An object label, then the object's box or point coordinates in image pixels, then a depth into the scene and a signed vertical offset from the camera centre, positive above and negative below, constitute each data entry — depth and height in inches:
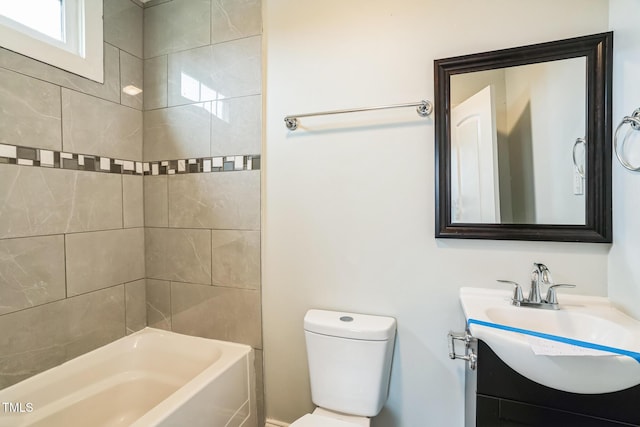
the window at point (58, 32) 50.4 +34.5
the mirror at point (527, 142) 43.3 +10.5
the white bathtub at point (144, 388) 48.0 -34.4
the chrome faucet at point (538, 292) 43.1 -12.9
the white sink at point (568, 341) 31.4 -16.3
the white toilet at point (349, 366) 49.4 -27.7
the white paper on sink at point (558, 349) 31.4 -15.8
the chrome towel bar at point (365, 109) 51.0 +18.2
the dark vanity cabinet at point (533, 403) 34.6 -25.0
